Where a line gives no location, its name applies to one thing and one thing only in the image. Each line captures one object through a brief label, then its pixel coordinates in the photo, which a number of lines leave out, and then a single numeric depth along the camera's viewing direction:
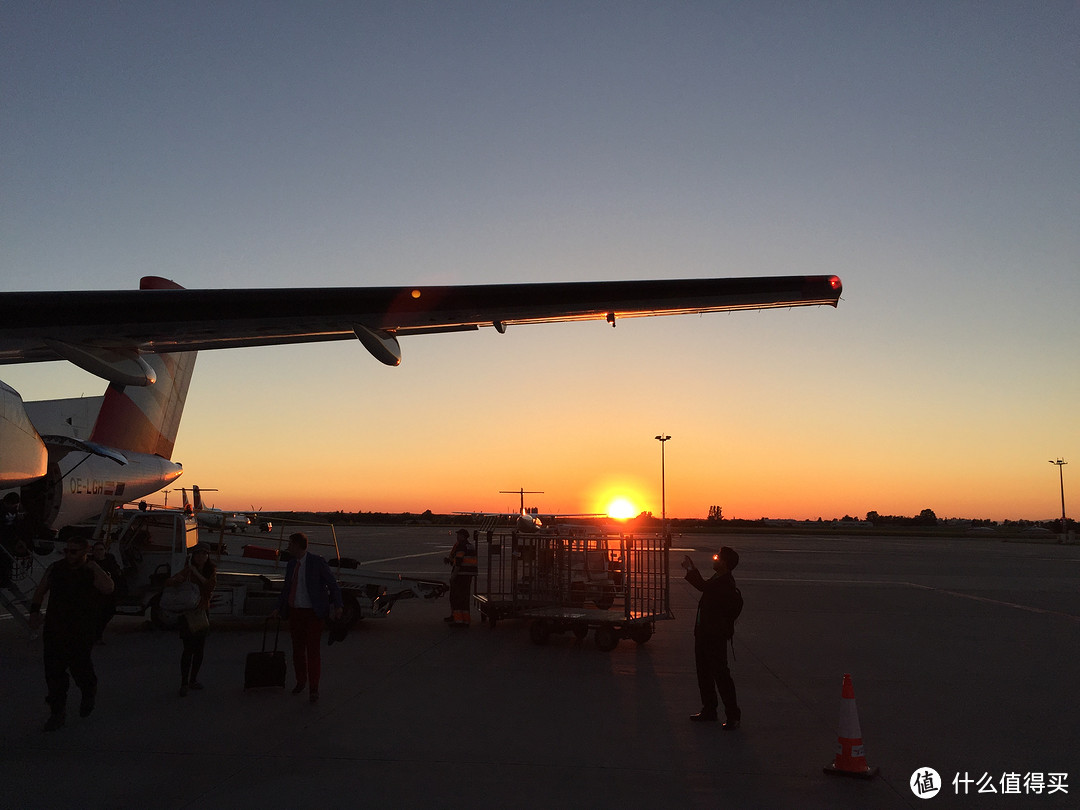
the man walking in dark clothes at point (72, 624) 6.50
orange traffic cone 5.42
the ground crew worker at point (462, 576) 12.62
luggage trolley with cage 10.92
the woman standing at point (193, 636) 7.70
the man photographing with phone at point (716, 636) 6.72
